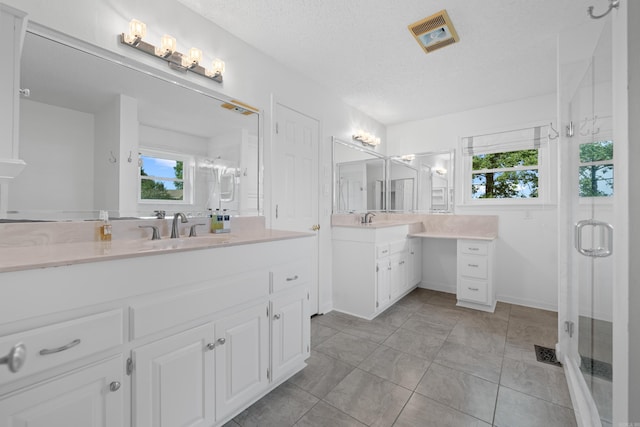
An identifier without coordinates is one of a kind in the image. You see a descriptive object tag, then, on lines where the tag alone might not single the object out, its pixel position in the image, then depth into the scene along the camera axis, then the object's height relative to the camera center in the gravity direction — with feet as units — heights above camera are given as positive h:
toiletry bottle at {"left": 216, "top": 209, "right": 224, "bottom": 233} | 6.33 -0.20
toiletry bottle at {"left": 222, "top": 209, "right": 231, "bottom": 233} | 6.41 -0.23
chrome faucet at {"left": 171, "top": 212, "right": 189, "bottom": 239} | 5.51 -0.22
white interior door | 8.13 +1.23
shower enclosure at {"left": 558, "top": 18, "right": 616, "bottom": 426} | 4.06 -0.03
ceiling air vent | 6.31 +4.52
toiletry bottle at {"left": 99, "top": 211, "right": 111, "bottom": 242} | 4.71 -0.26
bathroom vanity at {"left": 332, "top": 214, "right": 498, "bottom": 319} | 9.24 -1.83
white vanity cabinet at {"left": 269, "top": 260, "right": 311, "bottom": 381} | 5.24 -2.12
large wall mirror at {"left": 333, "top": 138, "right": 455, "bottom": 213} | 10.74 +1.50
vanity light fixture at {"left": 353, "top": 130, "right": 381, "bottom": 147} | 11.46 +3.30
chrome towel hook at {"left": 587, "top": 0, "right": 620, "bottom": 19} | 2.84 +2.27
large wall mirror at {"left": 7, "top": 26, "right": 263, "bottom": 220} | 4.24 +1.41
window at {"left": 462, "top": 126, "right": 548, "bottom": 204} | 10.56 +1.97
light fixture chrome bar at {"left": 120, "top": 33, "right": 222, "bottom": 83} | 5.08 +3.20
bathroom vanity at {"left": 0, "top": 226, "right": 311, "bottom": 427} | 2.68 -1.49
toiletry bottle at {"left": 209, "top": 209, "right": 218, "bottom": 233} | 6.35 -0.23
